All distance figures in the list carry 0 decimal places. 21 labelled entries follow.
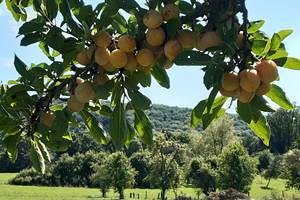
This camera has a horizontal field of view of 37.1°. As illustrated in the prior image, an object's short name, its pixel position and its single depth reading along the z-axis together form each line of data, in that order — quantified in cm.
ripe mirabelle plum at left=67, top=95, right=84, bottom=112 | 174
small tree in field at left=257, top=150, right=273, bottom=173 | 6107
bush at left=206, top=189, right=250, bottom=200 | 2170
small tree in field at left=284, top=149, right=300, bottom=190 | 3060
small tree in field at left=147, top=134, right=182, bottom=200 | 3500
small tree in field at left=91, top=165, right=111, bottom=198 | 4428
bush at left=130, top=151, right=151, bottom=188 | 5784
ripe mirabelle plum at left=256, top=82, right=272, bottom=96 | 144
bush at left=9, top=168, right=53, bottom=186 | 5672
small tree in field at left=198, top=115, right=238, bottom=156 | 4881
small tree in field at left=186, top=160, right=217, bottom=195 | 3609
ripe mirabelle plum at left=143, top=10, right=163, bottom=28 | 152
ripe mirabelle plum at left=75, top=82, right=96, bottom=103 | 166
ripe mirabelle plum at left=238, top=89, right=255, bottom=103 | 143
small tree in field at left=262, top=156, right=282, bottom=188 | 4794
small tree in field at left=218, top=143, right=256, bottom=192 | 3253
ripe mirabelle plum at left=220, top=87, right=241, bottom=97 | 145
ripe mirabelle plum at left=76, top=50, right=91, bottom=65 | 164
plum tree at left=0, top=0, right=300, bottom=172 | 145
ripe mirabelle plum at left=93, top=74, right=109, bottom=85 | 170
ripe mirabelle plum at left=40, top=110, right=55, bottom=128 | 189
